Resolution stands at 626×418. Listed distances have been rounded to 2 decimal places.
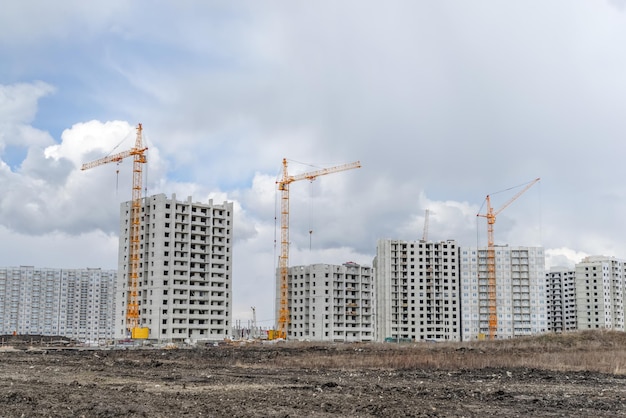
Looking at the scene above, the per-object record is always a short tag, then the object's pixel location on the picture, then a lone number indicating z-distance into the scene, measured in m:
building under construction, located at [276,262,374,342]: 188.25
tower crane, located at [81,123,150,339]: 140.21
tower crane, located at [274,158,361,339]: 176.25
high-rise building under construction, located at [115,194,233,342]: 141.12
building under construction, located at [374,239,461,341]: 190.75
